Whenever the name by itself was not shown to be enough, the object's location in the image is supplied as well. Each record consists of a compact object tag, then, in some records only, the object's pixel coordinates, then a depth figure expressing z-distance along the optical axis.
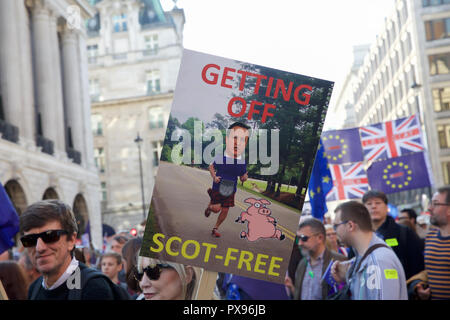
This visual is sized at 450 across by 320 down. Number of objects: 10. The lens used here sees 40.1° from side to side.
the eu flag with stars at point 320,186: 9.39
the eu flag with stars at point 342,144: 12.98
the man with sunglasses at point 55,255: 2.99
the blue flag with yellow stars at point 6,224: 5.85
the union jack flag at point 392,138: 13.50
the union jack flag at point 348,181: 12.71
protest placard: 2.94
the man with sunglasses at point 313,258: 6.30
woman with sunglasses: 3.16
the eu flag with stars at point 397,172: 12.76
